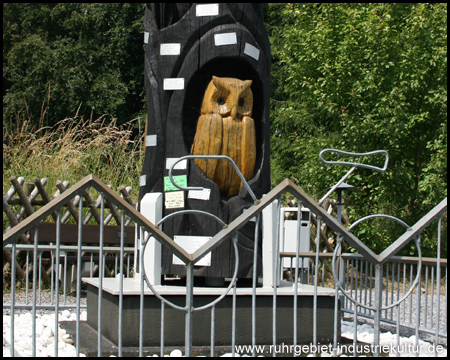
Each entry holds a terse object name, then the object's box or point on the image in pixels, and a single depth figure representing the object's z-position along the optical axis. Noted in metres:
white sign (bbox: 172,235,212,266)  4.51
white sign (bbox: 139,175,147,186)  4.86
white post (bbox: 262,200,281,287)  4.58
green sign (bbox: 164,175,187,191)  4.62
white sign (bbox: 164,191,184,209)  4.59
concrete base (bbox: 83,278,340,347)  3.93
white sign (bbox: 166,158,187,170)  4.61
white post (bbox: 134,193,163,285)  4.54
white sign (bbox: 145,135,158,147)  4.80
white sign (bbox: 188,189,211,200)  4.59
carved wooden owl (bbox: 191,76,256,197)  4.61
